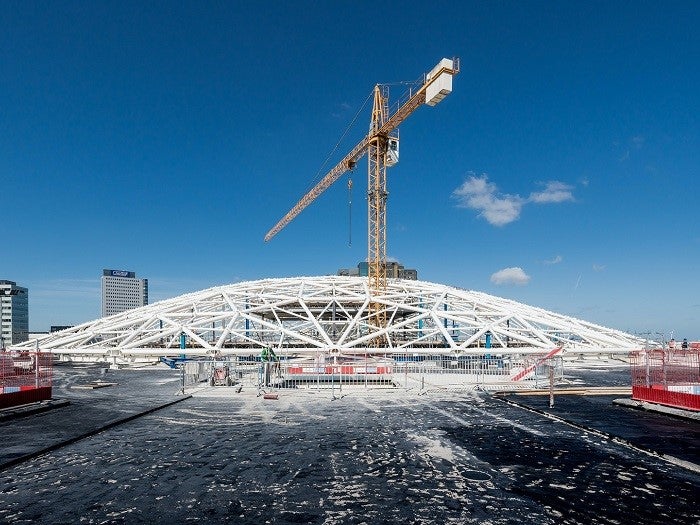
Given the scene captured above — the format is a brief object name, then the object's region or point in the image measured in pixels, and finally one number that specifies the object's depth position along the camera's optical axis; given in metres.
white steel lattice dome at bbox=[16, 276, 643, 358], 29.99
